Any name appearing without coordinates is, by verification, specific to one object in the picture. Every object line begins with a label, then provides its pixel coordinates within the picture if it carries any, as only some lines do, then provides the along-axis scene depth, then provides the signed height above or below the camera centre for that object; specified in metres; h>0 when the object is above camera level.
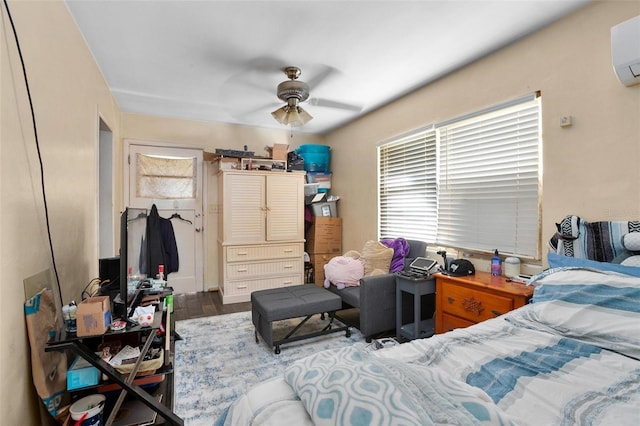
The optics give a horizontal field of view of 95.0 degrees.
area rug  1.90 -1.23
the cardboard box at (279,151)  4.38 +0.90
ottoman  2.50 -0.85
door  4.06 +0.26
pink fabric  3.13 -0.65
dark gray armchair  2.68 -0.86
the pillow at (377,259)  3.11 -0.51
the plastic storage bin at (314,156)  4.79 +0.92
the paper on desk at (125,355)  1.37 -0.69
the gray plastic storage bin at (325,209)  4.69 +0.04
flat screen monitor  1.48 -0.37
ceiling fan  2.73 +1.34
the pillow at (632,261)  1.52 -0.26
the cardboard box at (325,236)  4.61 -0.39
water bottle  2.37 -0.44
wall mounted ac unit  1.49 +0.85
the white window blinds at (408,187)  3.15 +0.29
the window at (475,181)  2.28 +0.28
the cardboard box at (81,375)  1.29 -0.73
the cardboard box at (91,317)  1.27 -0.47
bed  0.71 -0.54
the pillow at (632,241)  1.56 -0.16
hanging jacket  3.91 -0.47
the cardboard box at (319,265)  4.59 -0.85
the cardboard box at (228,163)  4.08 +0.68
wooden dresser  1.97 -0.64
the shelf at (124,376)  1.21 -0.73
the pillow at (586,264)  1.48 -0.30
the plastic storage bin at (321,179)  4.85 +0.54
